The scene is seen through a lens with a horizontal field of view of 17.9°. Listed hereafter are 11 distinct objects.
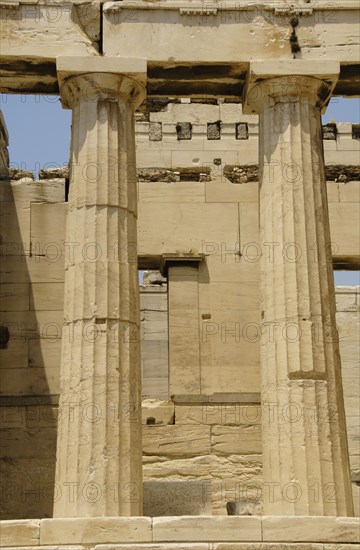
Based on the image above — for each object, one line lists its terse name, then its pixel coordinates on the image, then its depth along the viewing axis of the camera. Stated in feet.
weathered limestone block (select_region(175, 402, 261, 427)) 76.07
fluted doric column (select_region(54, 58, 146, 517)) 58.70
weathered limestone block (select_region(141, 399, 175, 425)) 76.18
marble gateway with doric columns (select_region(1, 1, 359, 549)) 59.00
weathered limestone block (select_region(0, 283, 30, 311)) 78.59
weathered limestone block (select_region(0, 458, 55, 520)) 73.46
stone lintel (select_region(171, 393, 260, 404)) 76.33
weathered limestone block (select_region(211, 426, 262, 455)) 75.56
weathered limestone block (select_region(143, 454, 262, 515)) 74.49
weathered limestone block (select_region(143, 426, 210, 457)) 75.56
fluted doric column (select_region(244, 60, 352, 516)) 59.26
